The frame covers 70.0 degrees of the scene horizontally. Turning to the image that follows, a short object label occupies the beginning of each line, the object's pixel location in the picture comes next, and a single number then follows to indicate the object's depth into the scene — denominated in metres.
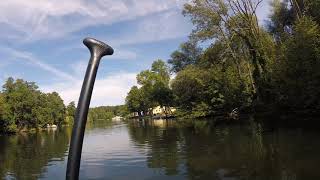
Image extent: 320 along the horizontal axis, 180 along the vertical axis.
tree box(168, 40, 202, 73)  51.56
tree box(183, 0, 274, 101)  30.41
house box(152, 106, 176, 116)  71.56
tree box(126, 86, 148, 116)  100.60
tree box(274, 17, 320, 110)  20.67
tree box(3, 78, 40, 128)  66.35
